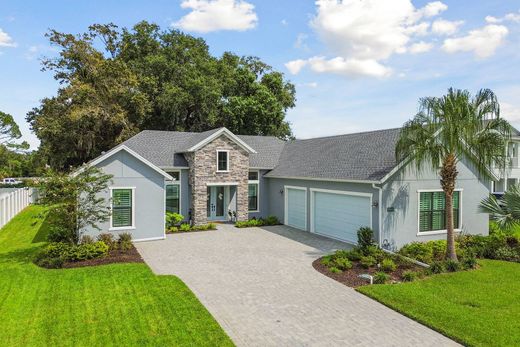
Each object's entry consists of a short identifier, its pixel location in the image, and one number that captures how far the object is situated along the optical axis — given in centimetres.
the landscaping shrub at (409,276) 1127
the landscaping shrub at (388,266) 1221
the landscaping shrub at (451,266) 1227
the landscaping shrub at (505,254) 1403
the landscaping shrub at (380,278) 1111
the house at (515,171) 3104
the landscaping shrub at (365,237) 1406
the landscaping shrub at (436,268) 1203
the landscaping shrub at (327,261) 1295
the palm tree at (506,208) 1364
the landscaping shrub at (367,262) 1259
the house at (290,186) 1532
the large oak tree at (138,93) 3162
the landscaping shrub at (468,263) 1253
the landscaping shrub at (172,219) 2002
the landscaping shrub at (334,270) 1205
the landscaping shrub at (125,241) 1522
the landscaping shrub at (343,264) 1241
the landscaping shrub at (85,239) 1523
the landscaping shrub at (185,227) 2003
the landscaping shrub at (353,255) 1334
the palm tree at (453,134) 1205
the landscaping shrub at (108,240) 1530
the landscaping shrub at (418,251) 1359
